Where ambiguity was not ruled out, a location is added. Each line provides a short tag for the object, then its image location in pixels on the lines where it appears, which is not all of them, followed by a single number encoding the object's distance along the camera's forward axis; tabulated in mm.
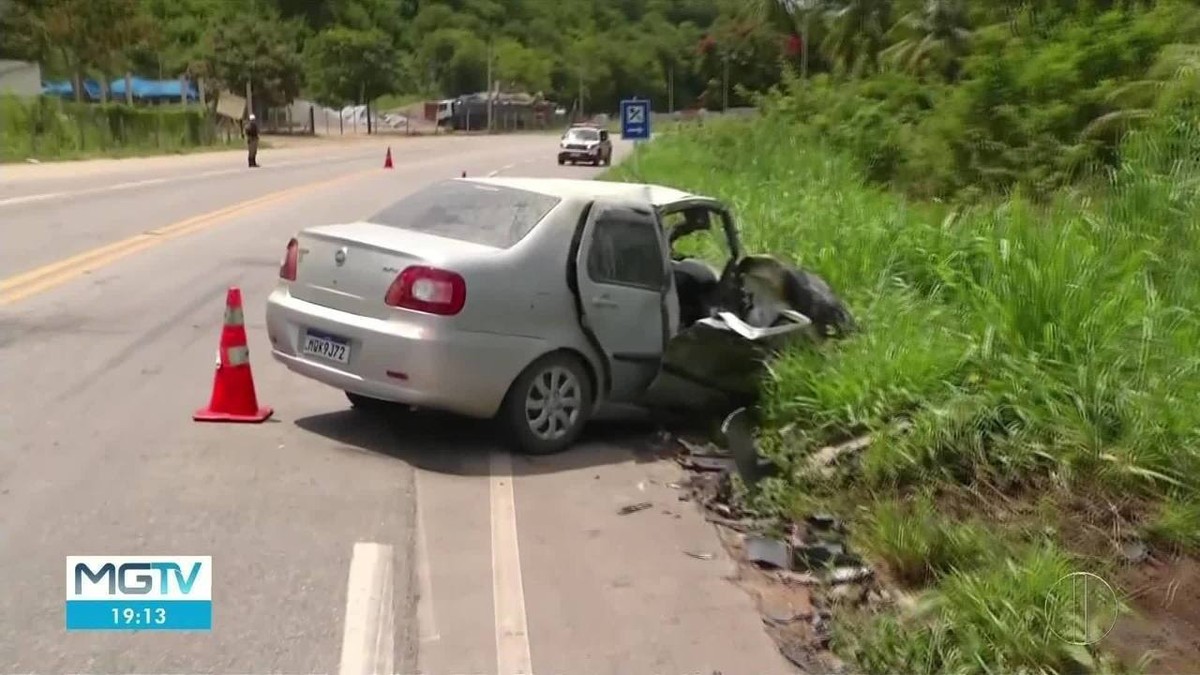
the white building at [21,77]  62281
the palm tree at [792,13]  44500
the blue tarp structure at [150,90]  94881
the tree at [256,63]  82750
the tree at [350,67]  102688
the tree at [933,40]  29859
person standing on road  40500
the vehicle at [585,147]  46969
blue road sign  25047
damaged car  6867
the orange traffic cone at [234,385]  7691
